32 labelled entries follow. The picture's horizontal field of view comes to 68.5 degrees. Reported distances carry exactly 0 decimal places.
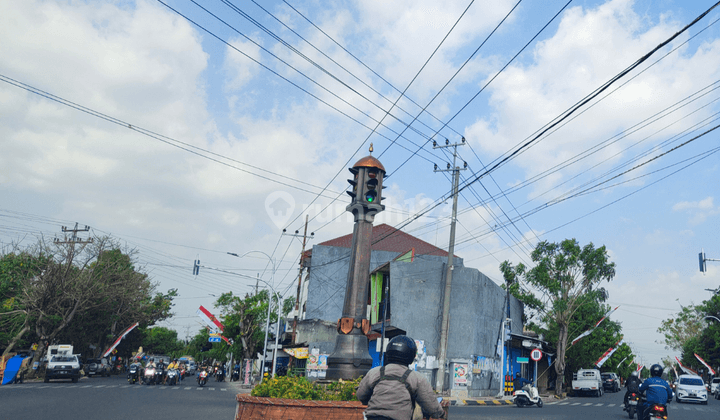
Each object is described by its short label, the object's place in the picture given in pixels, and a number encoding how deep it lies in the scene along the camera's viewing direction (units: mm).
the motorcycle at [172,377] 32438
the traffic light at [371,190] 15211
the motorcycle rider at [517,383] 23438
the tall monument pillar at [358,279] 14812
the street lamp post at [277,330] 32612
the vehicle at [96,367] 41781
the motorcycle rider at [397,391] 4539
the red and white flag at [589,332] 37412
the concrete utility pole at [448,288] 21781
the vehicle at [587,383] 37281
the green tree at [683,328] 72125
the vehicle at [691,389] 29703
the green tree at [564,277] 35300
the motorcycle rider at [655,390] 10695
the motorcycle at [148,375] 30859
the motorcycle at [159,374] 31359
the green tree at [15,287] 36719
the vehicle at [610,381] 49344
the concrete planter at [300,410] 9508
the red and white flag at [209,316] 35178
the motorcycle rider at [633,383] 15797
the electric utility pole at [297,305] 34500
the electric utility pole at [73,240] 36750
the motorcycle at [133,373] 32688
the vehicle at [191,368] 63388
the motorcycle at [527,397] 22375
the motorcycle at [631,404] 17172
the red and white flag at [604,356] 40156
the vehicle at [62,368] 29703
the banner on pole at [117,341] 46931
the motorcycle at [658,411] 10648
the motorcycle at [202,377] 33719
